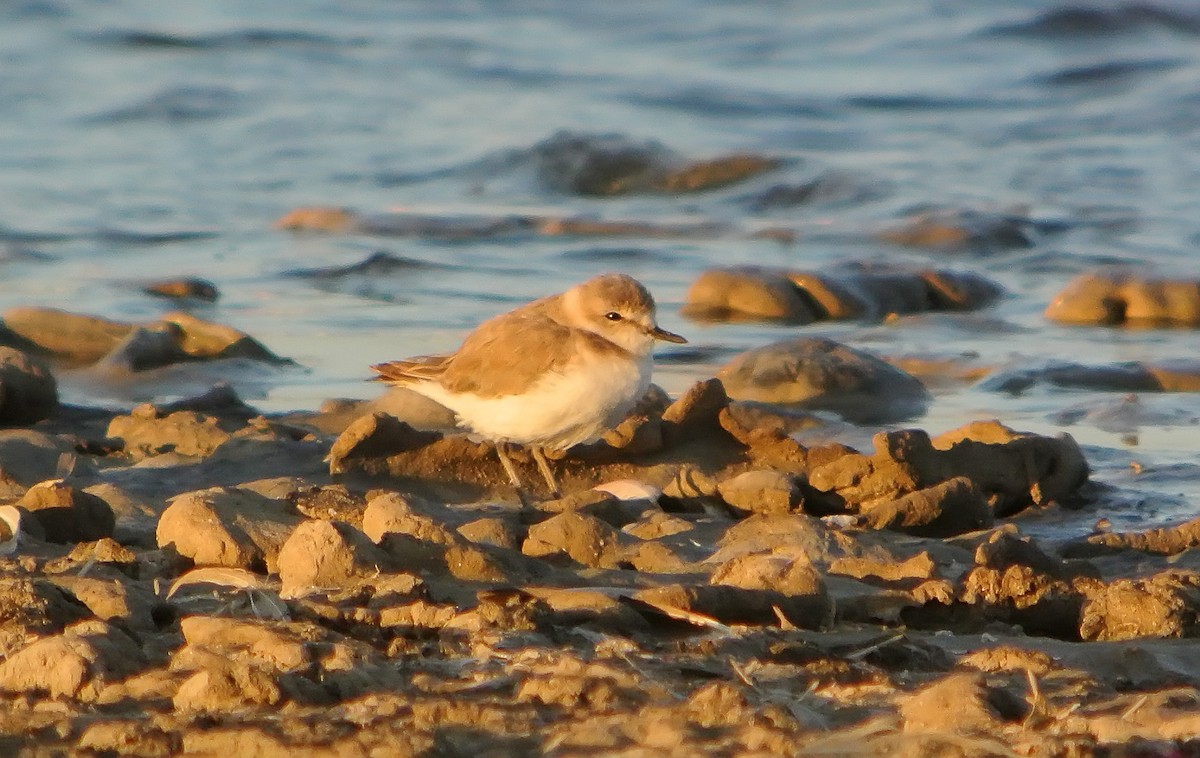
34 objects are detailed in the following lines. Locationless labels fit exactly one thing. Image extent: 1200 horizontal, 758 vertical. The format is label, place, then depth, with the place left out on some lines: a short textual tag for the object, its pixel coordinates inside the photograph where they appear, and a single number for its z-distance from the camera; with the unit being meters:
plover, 11.85
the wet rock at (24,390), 12.96
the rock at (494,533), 9.20
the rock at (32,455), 11.16
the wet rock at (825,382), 14.39
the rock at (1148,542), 9.91
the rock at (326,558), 7.99
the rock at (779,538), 9.32
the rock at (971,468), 10.76
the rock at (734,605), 7.65
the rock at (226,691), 6.39
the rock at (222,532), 8.58
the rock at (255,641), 6.73
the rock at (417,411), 13.52
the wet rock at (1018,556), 8.71
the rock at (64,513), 9.07
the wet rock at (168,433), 12.18
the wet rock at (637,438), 12.08
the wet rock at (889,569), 8.82
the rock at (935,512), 10.23
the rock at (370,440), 11.48
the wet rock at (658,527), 9.93
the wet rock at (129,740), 6.04
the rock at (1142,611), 7.97
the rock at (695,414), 12.12
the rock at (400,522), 8.52
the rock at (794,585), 7.88
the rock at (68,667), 6.55
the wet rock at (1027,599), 8.32
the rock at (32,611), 7.11
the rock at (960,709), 6.34
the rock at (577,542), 9.07
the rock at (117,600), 7.40
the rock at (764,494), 10.47
